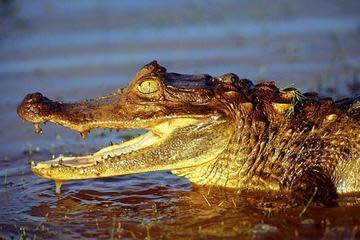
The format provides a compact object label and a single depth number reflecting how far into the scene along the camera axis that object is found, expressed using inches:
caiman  547.2
